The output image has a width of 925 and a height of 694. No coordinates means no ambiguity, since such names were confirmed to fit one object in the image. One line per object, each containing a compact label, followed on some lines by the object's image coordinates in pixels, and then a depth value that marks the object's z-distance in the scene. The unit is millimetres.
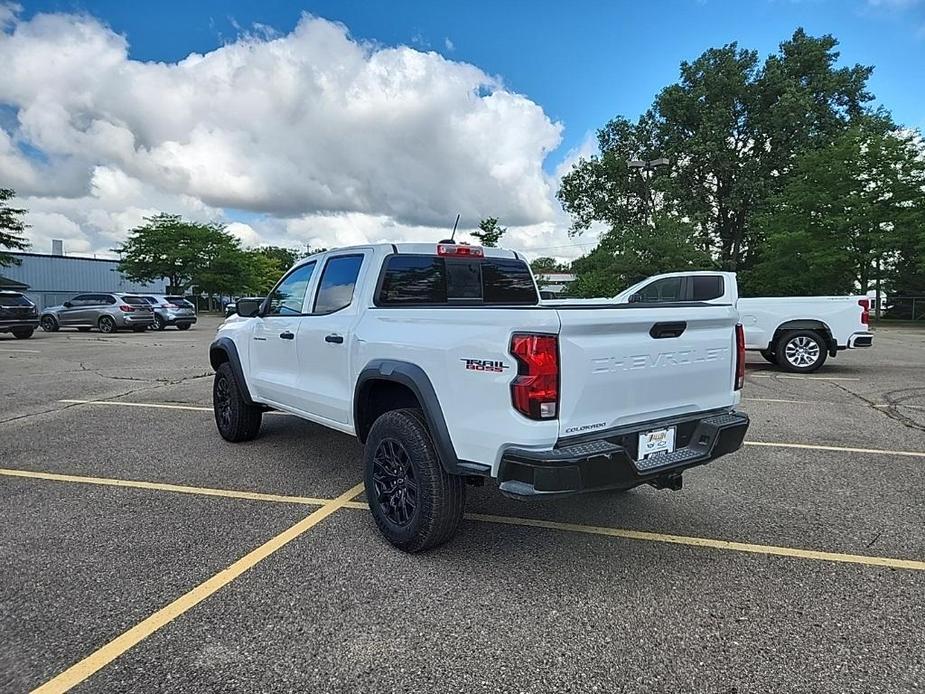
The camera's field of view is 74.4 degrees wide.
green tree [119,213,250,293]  40719
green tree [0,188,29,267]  32938
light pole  34903
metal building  50156
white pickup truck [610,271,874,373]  10383
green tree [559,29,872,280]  35844
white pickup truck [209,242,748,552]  2855
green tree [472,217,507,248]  31516
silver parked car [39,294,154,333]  23234
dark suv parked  18828
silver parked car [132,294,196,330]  25281
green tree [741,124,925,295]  27609
